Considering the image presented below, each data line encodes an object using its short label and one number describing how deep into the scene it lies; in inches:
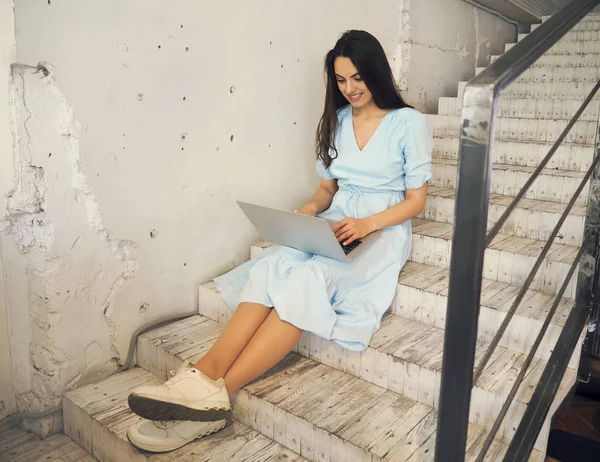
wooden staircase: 54.7
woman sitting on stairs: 55.4
